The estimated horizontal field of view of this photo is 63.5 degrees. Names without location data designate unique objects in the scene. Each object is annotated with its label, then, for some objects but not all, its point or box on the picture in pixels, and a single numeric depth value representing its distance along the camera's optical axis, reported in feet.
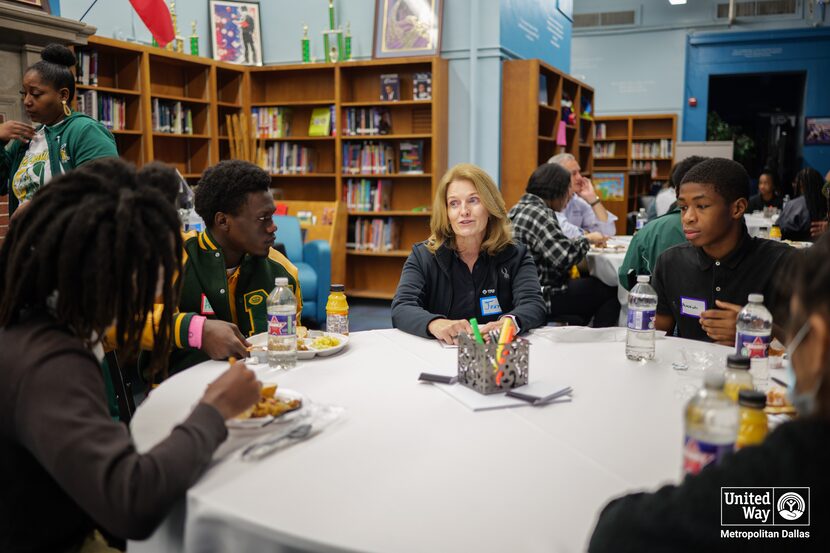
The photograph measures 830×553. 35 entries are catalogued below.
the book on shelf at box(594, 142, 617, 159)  43.37
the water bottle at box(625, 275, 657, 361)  6.26
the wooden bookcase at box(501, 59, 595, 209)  21.90
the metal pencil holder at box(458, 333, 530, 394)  5.21
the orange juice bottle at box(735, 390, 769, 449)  3.48
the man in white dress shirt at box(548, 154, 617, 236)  18.94
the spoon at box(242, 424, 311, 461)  4.00
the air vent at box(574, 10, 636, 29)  41.09
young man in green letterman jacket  7.29
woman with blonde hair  8.34
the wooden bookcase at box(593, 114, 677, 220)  41.91
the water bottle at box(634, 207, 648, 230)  19.93
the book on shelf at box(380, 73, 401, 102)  21.95
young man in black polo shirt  7.66
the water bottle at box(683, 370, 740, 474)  3.14
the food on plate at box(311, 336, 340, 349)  6.43
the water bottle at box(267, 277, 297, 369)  6.05
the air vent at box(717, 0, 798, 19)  39.45
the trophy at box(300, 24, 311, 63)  23.04
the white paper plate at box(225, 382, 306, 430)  4.31
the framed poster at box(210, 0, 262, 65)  23.65
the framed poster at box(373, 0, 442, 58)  21.83
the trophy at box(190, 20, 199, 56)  22.38
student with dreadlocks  3.33
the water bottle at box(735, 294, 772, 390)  5.59
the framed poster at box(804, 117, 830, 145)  40.50
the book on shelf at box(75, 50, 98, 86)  18.57
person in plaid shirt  13.53
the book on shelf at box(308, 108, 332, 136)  22.95
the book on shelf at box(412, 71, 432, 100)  21.62
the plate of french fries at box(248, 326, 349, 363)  6.24
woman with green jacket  10.26
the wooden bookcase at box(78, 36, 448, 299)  20.31
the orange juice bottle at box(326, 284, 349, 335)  7.38
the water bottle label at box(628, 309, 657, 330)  6.24
